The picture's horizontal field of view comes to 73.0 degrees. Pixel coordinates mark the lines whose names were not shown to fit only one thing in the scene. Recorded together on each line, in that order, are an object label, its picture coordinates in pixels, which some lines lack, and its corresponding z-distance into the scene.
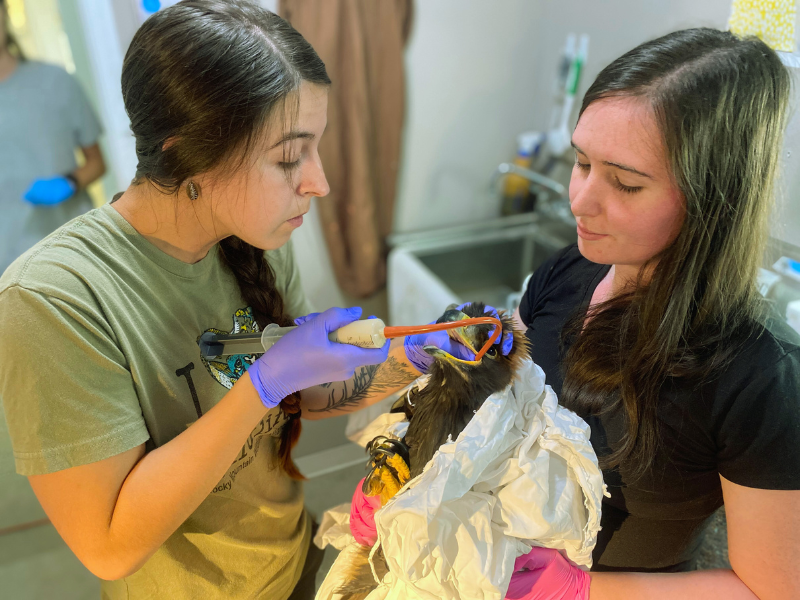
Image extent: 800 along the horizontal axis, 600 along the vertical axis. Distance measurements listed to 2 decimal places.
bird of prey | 0.80
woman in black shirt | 0.77
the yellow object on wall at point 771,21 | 1.10
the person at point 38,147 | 2.05
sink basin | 2.31
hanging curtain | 1.96
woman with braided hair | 0.71
